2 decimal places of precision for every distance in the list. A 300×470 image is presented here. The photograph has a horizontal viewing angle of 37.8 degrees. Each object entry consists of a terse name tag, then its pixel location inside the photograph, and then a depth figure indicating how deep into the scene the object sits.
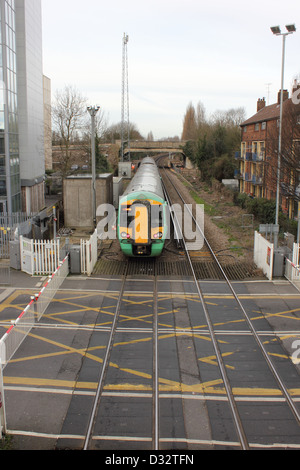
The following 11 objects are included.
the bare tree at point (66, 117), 33.44
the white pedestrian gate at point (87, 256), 15.59
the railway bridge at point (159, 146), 77.62
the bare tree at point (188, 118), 122.50
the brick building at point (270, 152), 18.14
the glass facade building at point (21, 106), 23.44
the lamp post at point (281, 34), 17.42
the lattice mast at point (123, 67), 53.25
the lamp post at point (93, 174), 20.58
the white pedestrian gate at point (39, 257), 15.51
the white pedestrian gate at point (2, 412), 6.86
